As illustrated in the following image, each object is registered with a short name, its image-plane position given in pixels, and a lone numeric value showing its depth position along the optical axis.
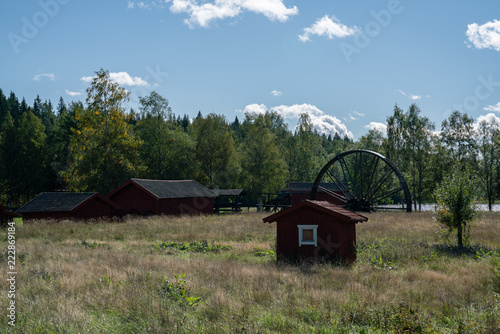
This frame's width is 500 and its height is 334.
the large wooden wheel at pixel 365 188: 37.63
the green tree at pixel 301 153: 73.06
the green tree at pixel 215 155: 61.09
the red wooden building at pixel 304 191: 53.72
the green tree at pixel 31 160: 62.56
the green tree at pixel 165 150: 54.69
